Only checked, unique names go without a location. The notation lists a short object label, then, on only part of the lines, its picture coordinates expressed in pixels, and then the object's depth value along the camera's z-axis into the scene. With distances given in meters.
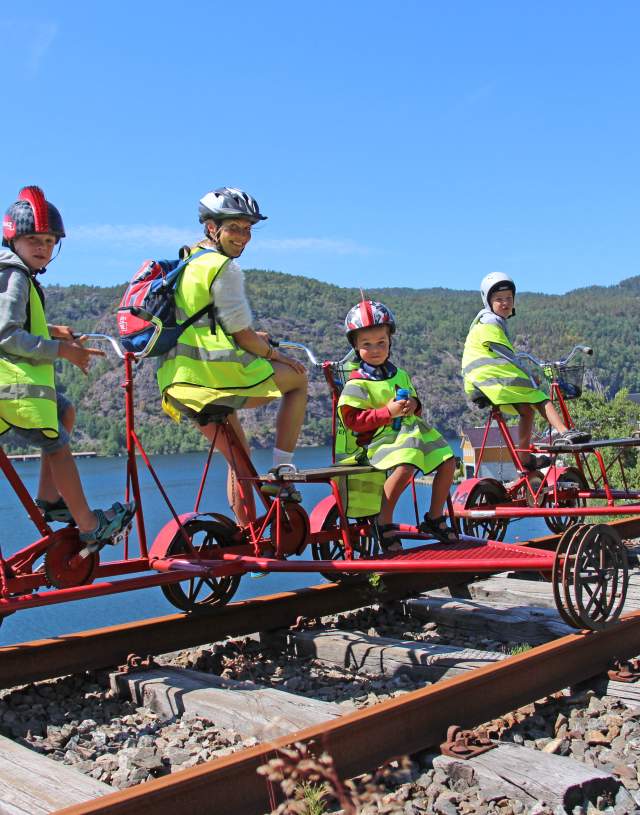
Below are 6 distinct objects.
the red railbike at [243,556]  4.27
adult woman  4.88
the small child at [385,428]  5.47
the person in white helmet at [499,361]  7.93
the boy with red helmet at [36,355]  4.21
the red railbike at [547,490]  7.48
